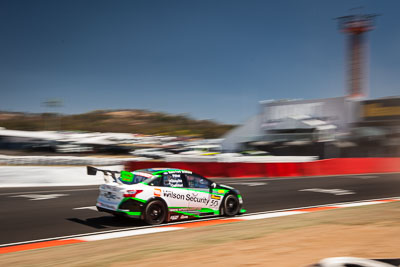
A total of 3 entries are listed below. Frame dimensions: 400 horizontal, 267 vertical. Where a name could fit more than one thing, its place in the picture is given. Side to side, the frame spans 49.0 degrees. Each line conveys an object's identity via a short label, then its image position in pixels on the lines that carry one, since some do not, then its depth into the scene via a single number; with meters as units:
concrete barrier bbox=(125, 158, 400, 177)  23.66
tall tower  52.12
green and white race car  9.39
